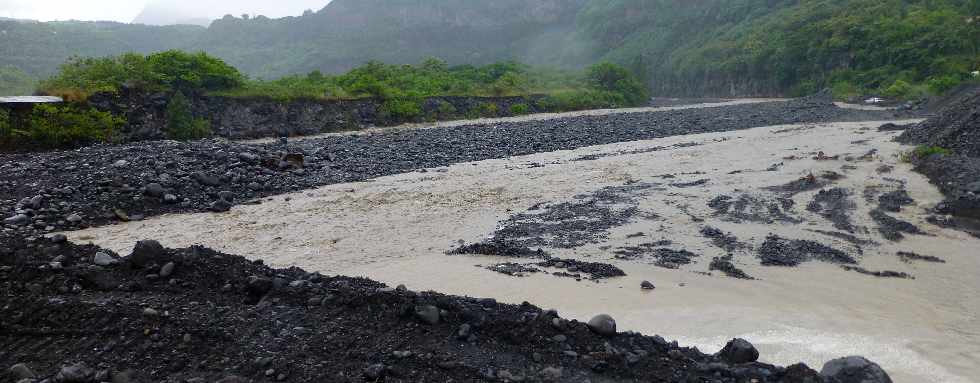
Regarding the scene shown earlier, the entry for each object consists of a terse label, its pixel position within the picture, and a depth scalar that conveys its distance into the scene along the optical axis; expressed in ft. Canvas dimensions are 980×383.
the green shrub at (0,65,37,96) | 99.64
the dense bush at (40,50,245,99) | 72.28
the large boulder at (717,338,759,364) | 16.75
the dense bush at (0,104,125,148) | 57.82
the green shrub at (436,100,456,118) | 117.08
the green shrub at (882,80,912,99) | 140.76
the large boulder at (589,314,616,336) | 17.47
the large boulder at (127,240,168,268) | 22.30
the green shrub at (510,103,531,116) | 131.62
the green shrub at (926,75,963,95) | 125.54
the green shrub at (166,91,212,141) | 76.64
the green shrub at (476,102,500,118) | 125.59
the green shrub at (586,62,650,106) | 186.93
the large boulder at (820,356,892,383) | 14.82
